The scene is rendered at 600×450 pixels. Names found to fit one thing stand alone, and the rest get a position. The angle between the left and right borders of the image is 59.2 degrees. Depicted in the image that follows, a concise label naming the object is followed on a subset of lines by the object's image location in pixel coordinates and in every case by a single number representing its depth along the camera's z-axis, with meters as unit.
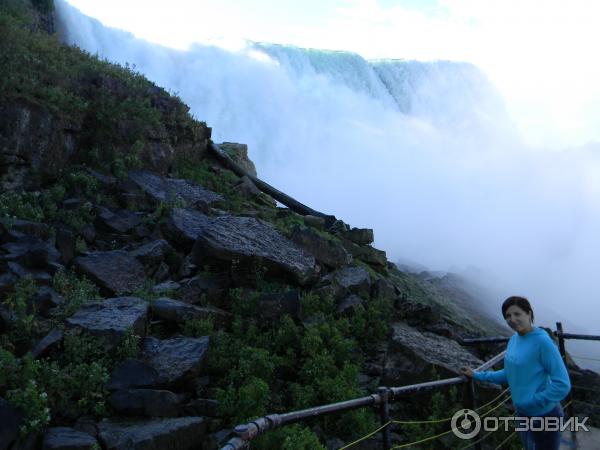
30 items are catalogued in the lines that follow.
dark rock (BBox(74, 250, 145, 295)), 8.07
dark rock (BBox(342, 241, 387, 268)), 12.18
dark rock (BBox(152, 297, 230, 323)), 7.47
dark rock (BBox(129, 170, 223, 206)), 11.26
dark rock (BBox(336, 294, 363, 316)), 8.98
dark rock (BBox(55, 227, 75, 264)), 8.37
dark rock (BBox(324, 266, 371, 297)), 9.77
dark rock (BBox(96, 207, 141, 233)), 9.79
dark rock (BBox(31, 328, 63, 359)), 5.93
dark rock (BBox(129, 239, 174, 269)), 8.92
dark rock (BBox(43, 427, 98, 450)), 4.66
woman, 3.92
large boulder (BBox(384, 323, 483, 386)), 7.41
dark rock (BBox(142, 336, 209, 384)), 6.31
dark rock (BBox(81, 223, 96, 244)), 9.32
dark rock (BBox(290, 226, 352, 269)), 10.29
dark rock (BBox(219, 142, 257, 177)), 16.69
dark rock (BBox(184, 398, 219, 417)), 5.91
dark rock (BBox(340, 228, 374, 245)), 12.73
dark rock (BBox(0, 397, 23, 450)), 4.57
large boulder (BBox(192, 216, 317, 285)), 8.91
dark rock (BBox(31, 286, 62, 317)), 6.86
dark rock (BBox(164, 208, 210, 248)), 9.81
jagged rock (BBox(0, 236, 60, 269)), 7.59
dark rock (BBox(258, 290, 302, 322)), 8.12
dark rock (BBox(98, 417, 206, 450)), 4.96
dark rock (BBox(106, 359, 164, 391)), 5.73
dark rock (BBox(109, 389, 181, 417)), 5.50
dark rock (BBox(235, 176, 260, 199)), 13.49
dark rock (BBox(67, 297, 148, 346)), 6.42
